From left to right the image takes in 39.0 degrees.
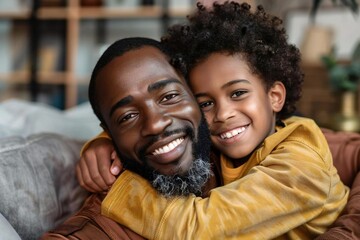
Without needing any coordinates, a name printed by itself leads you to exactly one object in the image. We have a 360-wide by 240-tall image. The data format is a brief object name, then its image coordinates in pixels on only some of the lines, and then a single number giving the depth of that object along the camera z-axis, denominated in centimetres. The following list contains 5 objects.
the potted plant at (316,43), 300
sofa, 98
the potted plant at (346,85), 251
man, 91
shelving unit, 364
